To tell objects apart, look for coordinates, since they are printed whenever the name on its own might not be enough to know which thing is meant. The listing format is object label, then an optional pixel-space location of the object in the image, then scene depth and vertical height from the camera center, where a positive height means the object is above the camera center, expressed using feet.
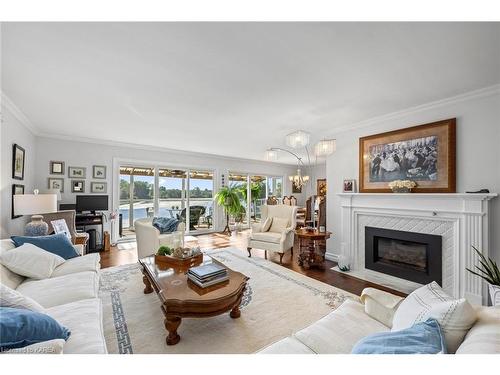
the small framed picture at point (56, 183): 14.29 +0.45
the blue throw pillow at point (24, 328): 3.07 -2.10
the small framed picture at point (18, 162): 10.00 +1.34
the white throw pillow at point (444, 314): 2.88 -1.74
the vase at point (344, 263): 11.33 -3.61
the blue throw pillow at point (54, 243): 7.49 -1.95
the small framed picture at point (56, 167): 14.32 +1.51
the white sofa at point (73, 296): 3.87 -2.65
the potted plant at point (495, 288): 4.22 -2.10
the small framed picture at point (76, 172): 14.94 +1.27
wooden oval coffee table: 5.77 -2.88
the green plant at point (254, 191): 24.53 +0.17
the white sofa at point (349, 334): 2.54 -2.61
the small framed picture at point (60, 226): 10.90 -1.86
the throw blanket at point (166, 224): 14.15 -2.15
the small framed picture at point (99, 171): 15.76 +1.41
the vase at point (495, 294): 4.16 -2.03
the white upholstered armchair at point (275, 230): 12.78 -2.38
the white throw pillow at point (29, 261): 6.20 -2.14
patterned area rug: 5.79 -4.03
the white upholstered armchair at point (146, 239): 12.07 -2.66
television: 14.57 -0.86
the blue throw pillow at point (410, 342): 2.60 -1.83
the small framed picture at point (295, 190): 28.83 +0.44
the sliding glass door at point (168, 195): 17.94 -0.31
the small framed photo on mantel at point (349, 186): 11.80 +0.44
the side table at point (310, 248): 11.73 -3.05
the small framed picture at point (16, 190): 10.29 -0.03
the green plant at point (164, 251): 8.87 -2.44
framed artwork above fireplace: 8.78 +1.66
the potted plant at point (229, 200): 21.18 -0.75
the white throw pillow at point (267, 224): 14.34 -2.07
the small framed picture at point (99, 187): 15.76 +0.26
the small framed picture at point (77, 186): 15.05 +0.29
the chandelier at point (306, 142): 9.91 +2.41
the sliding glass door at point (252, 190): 24.39 +0.30
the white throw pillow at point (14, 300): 3.70 -1.95
